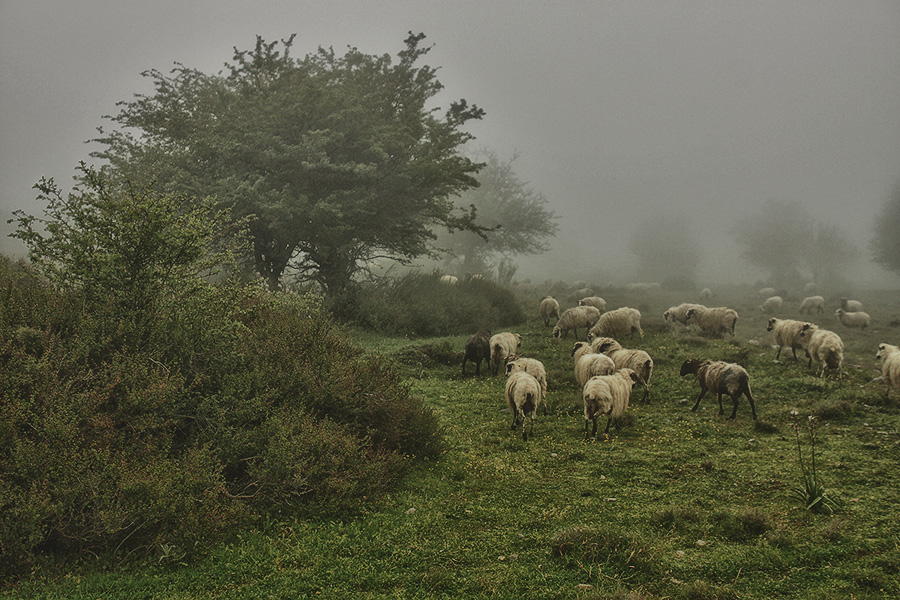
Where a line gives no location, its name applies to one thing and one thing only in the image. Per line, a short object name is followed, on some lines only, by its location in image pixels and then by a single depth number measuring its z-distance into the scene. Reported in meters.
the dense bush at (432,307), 20.08
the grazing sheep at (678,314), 21.58
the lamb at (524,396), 9.30
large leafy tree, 18.59
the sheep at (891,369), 10.73
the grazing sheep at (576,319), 19.27
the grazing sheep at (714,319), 19.70
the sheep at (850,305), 30.92
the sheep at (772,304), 33.66
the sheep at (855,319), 25.42
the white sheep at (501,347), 14.30
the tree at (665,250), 72.75
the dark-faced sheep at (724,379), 10.27
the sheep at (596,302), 23.13
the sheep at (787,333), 15.32
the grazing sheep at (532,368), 10.77
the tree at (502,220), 43.89
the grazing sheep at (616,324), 17.86
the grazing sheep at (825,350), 13.18
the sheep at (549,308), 22.38
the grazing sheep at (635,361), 11.73
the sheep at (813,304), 32.03
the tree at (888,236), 45.12
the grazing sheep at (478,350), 14.40
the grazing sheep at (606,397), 9.04
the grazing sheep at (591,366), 11.29
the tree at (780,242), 58.31
